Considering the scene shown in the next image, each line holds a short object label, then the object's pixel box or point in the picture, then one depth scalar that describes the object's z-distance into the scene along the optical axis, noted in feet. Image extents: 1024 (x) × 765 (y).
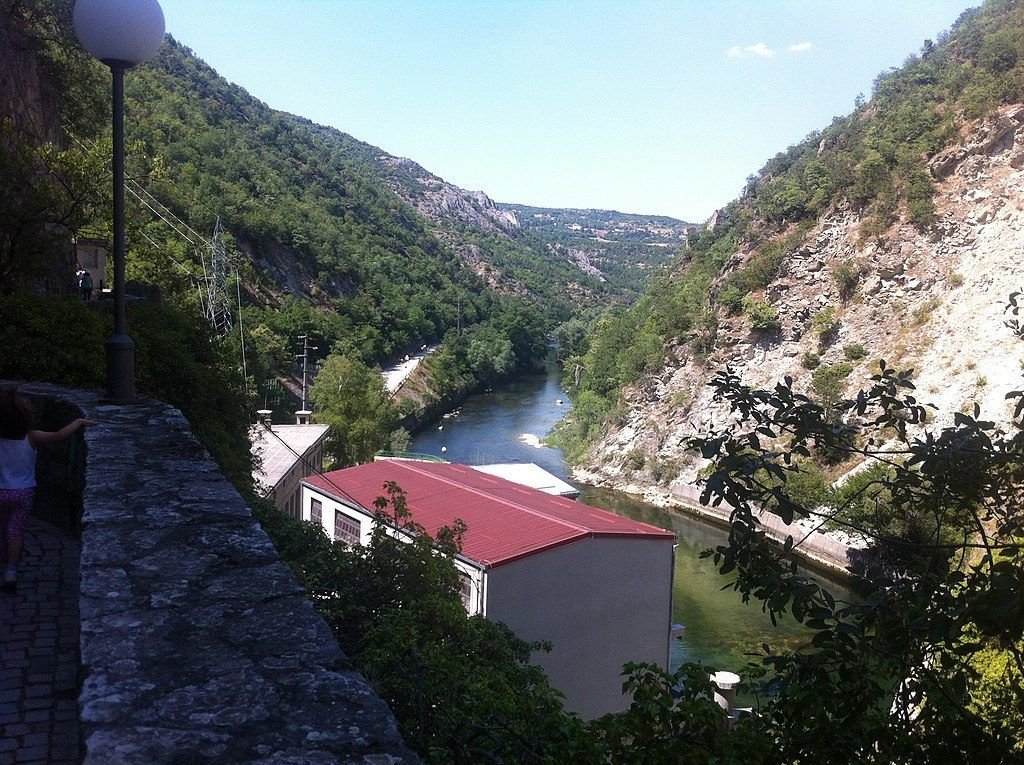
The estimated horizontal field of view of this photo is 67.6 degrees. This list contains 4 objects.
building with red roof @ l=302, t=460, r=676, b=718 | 43.37
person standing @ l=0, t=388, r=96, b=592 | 12.21
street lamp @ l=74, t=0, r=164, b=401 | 15.94
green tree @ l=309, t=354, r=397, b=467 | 105.50
